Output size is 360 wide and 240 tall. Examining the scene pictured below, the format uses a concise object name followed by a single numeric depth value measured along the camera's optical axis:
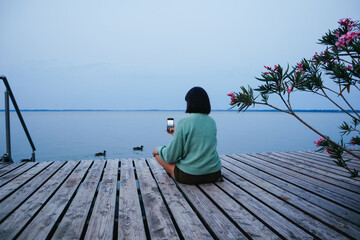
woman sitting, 2.26
